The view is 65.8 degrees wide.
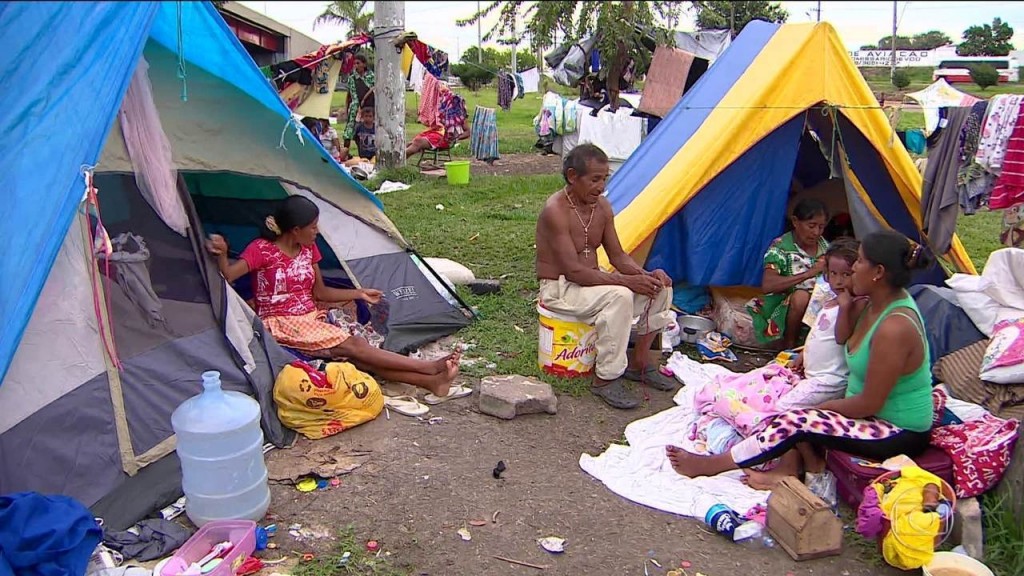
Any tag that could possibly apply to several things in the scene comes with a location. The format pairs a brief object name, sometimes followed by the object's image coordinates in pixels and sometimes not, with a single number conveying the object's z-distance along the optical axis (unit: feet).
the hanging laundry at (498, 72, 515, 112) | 52.65
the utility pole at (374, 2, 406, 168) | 33.19
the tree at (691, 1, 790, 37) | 56.34
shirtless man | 14.06
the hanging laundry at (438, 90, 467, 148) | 38.04
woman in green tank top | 10.17
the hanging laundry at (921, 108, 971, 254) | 15.46
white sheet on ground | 11.06
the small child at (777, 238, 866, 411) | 11.60
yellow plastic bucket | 14.57
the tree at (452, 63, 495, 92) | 91.35
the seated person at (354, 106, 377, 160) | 38.42
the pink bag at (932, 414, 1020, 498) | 10.19
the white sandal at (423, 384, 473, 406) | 14.06
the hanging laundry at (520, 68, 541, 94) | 60.39
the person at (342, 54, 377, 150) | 37.78
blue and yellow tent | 16.31
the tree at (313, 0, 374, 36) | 62.89
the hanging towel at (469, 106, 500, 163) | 40.06
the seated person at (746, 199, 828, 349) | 16.26
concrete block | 13.38
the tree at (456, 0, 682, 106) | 44.57
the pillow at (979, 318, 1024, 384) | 12.31
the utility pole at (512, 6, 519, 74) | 52.83
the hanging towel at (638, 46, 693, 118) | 33.24
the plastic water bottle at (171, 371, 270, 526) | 10.11
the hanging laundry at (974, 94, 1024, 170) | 14.30
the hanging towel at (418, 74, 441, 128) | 37.83
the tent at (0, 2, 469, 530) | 9.57
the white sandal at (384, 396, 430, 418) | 13.48
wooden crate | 9.58
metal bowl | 17.40
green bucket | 34.19
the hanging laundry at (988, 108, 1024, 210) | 14.28
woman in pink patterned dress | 13.97
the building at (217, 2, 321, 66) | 49.34
